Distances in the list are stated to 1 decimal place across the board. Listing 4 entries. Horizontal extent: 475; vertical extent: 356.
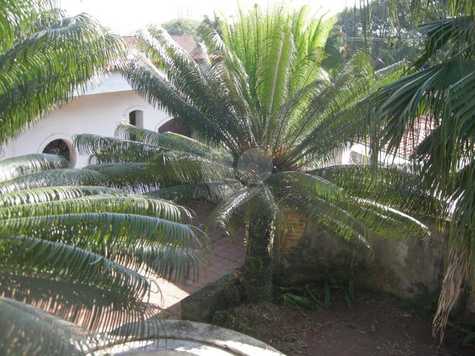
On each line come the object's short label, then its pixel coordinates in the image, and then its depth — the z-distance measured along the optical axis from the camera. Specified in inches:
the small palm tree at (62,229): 144.2
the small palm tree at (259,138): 276.4
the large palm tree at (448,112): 167.9
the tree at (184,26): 1515.7
